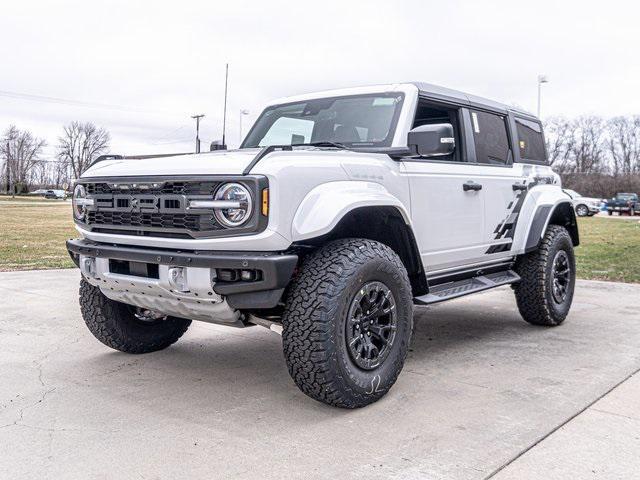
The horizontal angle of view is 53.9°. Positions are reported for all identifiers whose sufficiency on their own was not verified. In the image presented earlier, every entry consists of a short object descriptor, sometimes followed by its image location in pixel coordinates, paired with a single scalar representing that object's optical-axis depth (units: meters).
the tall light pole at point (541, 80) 21.12
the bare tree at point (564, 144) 81.91
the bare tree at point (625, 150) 82.12
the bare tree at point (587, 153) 81.93
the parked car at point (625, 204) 40.16
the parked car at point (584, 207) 36.66
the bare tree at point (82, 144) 90.88
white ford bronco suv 3.25
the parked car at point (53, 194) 76.85
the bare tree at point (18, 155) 82.81
